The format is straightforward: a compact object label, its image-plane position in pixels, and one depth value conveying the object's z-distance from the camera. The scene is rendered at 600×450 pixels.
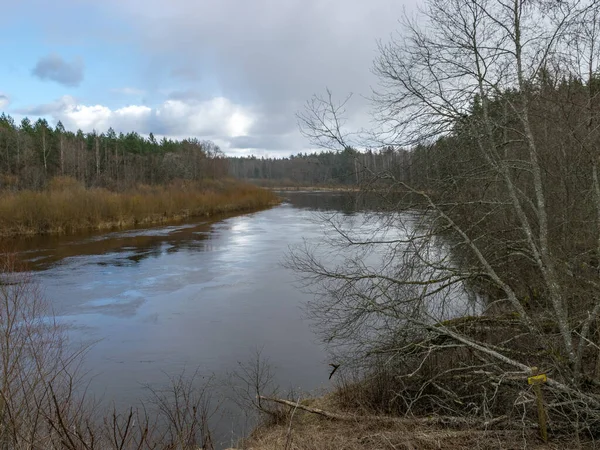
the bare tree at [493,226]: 5.27
